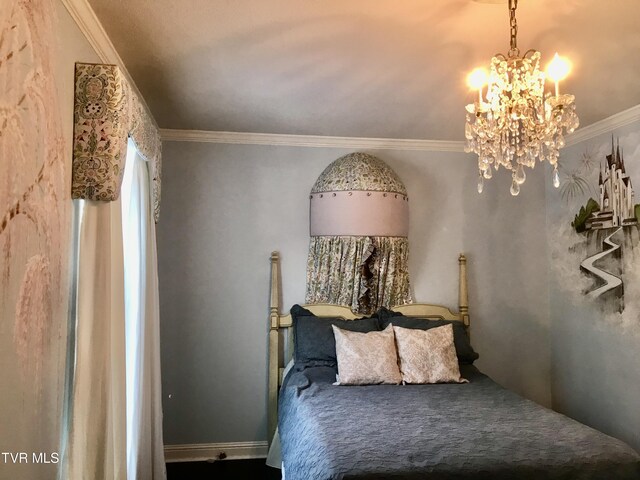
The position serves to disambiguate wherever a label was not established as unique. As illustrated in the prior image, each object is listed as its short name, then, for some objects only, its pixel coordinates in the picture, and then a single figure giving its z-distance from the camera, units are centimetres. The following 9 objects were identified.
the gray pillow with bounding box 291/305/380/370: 305
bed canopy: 323
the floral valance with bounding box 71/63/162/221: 163
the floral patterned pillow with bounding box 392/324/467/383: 289
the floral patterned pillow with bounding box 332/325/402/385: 282
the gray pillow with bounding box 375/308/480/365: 320
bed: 172
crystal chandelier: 179
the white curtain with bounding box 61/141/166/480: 157
